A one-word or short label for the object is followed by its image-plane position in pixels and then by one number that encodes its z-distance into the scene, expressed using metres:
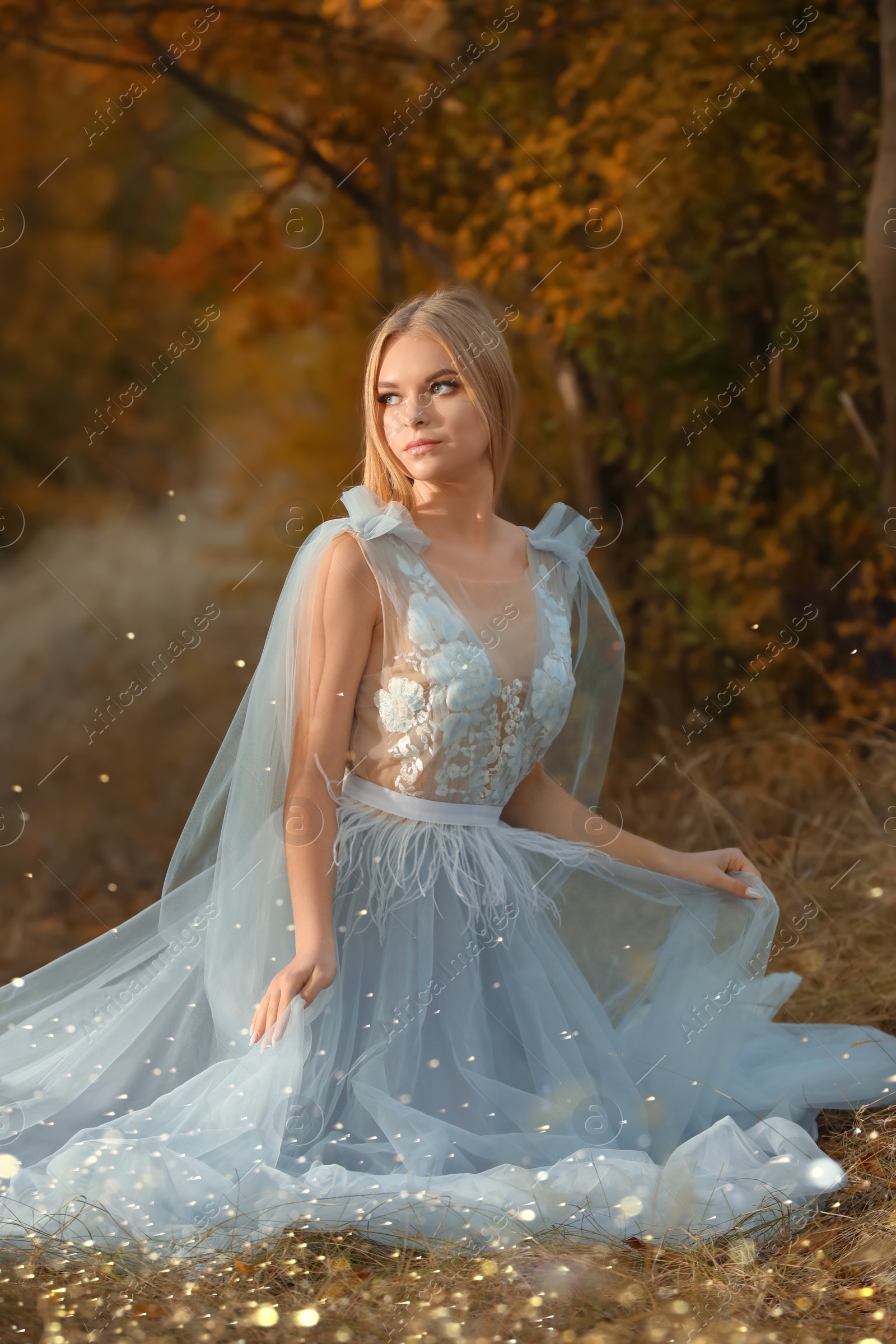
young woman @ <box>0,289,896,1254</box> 4.08
